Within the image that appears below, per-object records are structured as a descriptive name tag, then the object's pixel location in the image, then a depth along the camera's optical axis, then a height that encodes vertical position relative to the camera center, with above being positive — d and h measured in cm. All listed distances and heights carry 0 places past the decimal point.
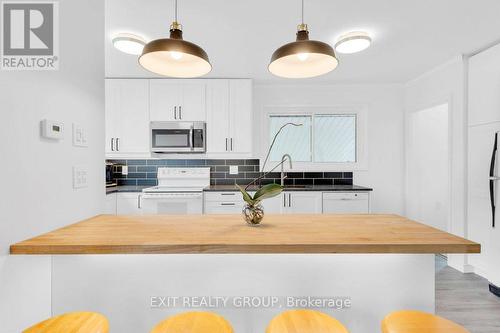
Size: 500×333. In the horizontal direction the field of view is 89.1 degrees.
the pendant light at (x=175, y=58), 119 +56
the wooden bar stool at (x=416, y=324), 96 -61
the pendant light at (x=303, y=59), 119 +56
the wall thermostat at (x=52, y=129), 125 +19
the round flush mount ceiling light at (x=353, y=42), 242 +121
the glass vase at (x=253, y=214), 142 -27
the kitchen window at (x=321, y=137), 402 +46
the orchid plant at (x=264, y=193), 141 -15
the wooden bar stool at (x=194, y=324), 95 -61
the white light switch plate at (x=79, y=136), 148 +18
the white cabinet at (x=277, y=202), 337 -49
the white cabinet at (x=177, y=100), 357 +93
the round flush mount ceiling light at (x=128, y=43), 243 +121
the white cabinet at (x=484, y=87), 258 +84
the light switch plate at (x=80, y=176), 148 -6
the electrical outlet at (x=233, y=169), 398 -5
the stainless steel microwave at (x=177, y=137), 352 +40
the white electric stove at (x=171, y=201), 327 -45
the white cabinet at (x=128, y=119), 356 +66
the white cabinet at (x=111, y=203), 320 -48
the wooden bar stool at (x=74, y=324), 94 -60
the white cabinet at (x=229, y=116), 360 +71
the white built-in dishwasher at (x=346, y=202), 342 -49
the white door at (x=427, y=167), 379 -2
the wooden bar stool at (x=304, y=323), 95 -61
